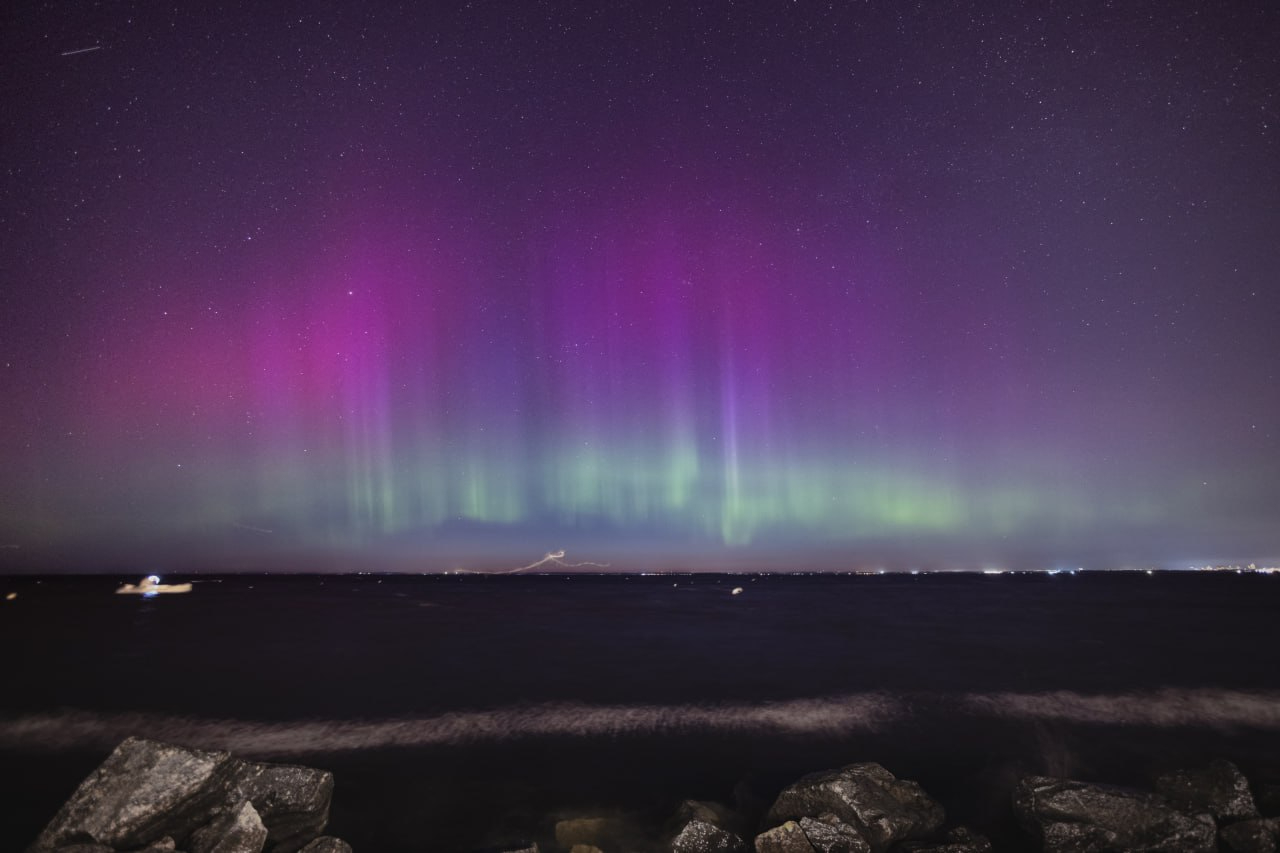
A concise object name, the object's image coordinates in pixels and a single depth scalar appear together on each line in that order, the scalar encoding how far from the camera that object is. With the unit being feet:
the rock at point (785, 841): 22.47
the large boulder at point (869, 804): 24.16
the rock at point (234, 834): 21.43
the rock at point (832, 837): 22.30
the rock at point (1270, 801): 26.21
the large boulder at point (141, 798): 21.33
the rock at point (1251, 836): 22.18
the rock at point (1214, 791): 24.53
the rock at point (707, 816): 26.32
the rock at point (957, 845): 22.79
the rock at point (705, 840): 23.72
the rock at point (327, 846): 21.80
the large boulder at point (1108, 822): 22.68
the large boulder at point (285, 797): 24.48
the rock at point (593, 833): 26.86
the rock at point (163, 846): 20.77
